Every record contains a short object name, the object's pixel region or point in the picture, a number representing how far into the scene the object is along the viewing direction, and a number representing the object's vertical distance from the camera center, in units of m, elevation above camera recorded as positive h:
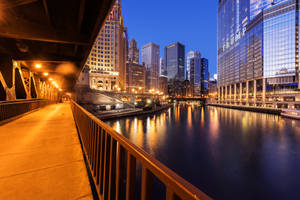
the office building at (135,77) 124.44 +18.99
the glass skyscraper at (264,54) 50.88 +19.41
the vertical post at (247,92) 64.34 +1.87
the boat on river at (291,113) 35.37 -5.21
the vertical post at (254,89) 60.41 +3.14
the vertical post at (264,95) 55.38 +0.07
